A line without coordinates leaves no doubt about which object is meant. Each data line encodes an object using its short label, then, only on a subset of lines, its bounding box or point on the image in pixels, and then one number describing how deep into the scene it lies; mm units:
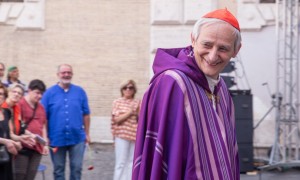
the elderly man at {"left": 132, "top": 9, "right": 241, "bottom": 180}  3461
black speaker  11500
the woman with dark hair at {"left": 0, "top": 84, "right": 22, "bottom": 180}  7359
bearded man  9375
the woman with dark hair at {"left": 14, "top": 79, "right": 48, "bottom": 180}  8516
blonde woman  9992
